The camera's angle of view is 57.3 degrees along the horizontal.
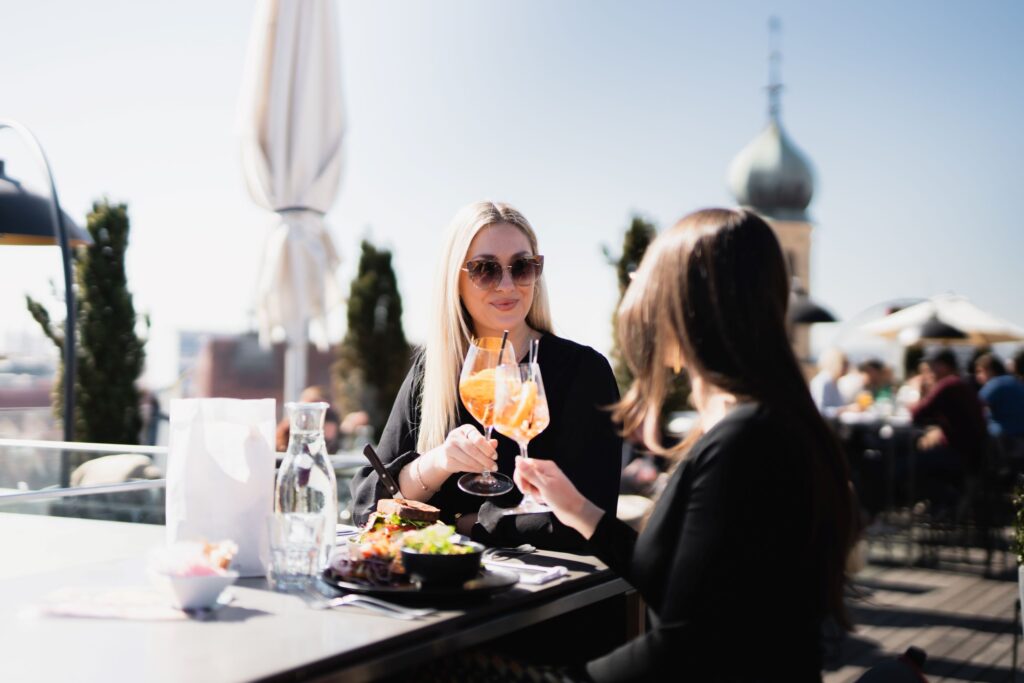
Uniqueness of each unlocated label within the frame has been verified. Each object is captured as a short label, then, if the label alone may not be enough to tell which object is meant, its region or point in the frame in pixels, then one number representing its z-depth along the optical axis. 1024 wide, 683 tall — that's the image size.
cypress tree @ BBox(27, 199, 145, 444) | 8.77
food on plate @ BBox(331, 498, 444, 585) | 1.71
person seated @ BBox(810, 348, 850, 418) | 10.16
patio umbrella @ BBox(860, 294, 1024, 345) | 11.30
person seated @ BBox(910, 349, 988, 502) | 7.79
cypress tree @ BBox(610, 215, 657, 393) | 9.14
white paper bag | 1.77
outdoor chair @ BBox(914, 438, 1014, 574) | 7.85
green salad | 1.67
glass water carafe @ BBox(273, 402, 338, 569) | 1.75
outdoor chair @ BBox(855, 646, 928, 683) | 1.68
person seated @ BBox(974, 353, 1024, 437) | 8.55
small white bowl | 1.53
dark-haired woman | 1.51
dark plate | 1.62
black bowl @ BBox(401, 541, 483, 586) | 1.64
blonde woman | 2.28
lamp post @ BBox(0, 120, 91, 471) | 3.96
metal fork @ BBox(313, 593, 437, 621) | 1.56
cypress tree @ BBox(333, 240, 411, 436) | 14.97
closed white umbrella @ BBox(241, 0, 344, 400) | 5.95
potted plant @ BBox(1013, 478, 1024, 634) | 3.17
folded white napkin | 1.84
